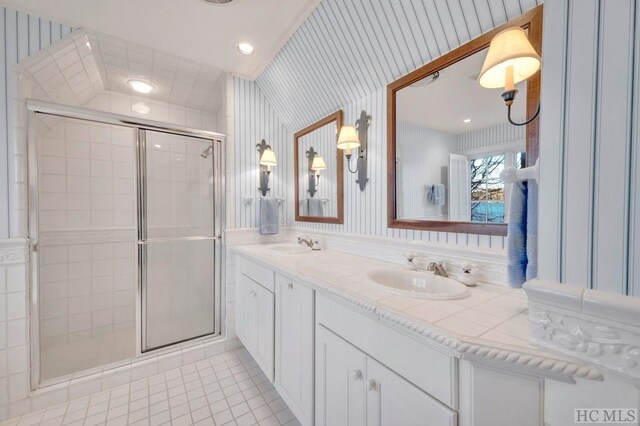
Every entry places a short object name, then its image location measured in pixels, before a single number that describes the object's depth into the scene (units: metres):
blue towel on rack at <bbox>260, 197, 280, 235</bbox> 2.29
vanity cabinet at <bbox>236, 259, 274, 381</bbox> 1.55
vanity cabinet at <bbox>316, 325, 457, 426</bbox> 0.71
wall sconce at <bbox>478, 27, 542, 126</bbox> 0.85
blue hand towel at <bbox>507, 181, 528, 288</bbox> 0.77
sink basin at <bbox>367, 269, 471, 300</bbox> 0.89
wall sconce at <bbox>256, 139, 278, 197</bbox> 2.35
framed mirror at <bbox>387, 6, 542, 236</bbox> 1.00
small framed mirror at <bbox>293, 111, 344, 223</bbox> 1.93
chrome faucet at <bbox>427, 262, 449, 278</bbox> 1.16
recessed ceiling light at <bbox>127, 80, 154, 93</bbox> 2.24
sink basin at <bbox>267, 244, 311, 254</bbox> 1.98
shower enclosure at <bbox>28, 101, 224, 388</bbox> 2.02
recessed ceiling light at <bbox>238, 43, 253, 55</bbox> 1.81
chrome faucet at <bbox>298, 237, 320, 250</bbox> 2.00
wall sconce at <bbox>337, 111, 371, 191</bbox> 1.65
